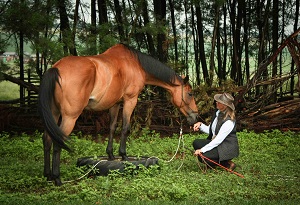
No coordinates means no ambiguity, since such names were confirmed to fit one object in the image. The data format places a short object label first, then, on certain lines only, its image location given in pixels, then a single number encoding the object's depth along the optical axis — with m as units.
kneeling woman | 6.78
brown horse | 5.99
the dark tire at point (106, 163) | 6.62
